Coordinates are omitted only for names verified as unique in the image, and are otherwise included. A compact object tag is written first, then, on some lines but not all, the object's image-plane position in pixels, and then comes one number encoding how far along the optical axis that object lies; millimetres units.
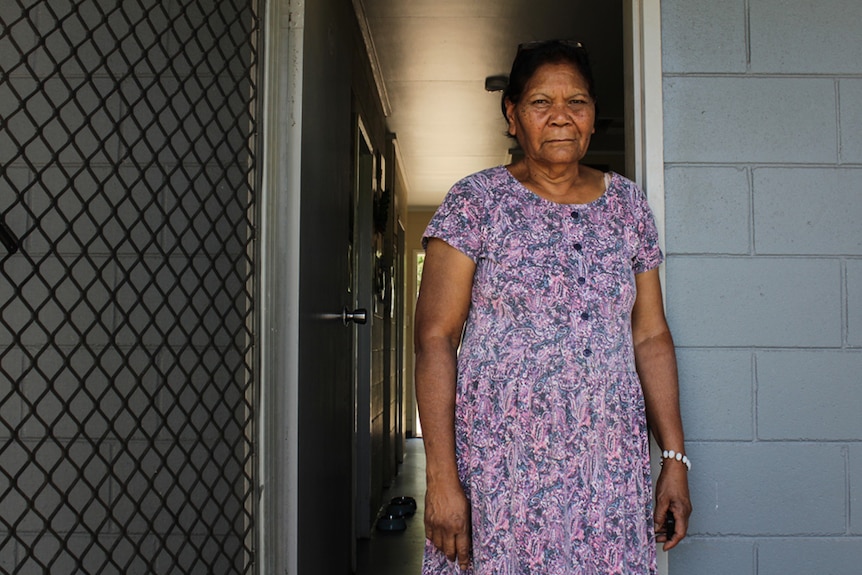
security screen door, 1890
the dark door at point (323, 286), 2021
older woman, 1389
